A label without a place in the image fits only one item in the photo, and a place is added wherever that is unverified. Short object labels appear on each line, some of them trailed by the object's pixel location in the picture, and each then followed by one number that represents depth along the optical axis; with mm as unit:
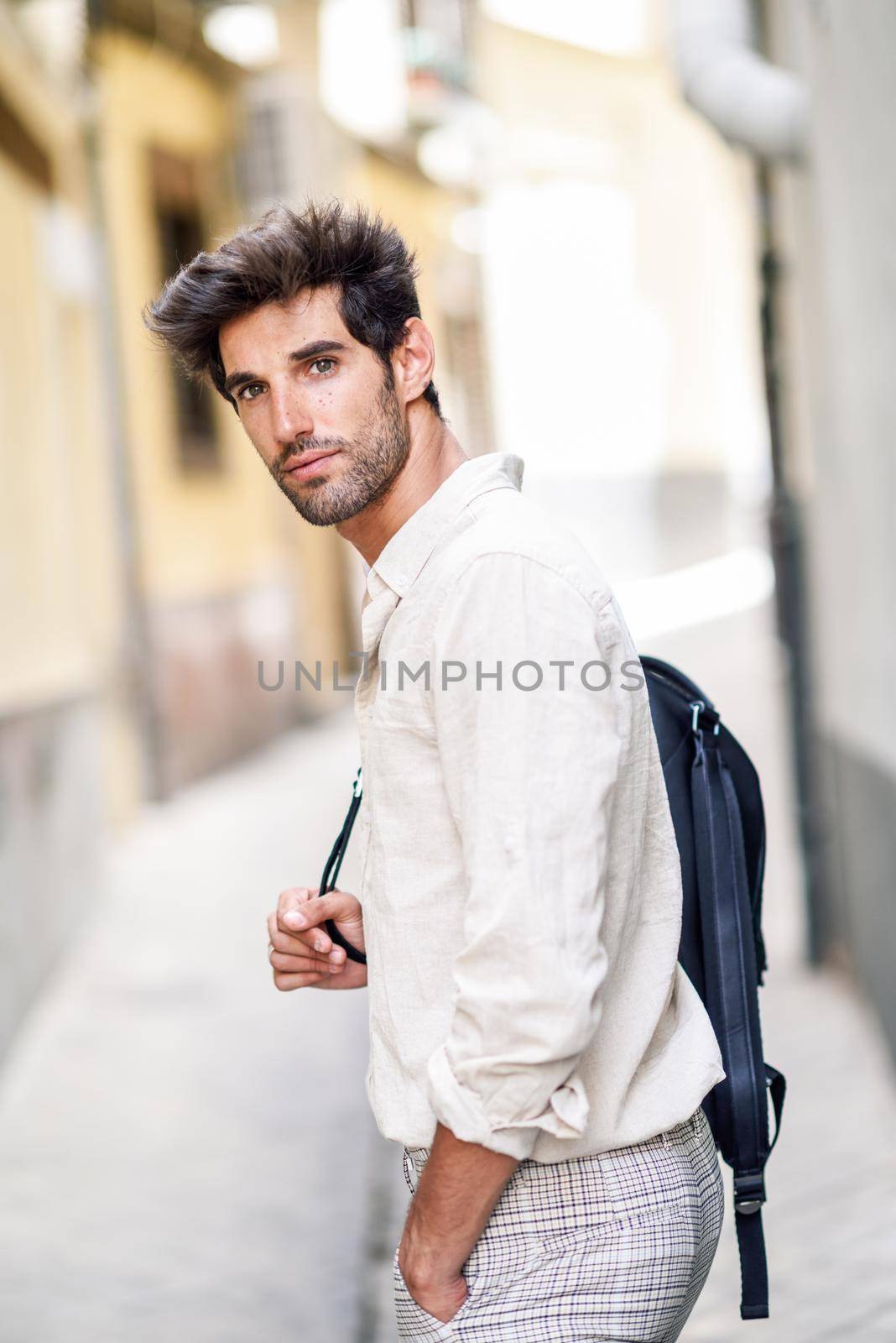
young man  1348
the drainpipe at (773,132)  5535
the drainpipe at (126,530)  10617
